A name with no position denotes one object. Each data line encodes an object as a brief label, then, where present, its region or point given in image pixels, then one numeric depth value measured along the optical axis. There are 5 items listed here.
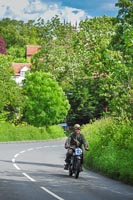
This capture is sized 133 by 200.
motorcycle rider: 20.39
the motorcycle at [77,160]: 19.91
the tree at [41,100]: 73.00
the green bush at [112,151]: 19.72
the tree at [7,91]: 69.25
